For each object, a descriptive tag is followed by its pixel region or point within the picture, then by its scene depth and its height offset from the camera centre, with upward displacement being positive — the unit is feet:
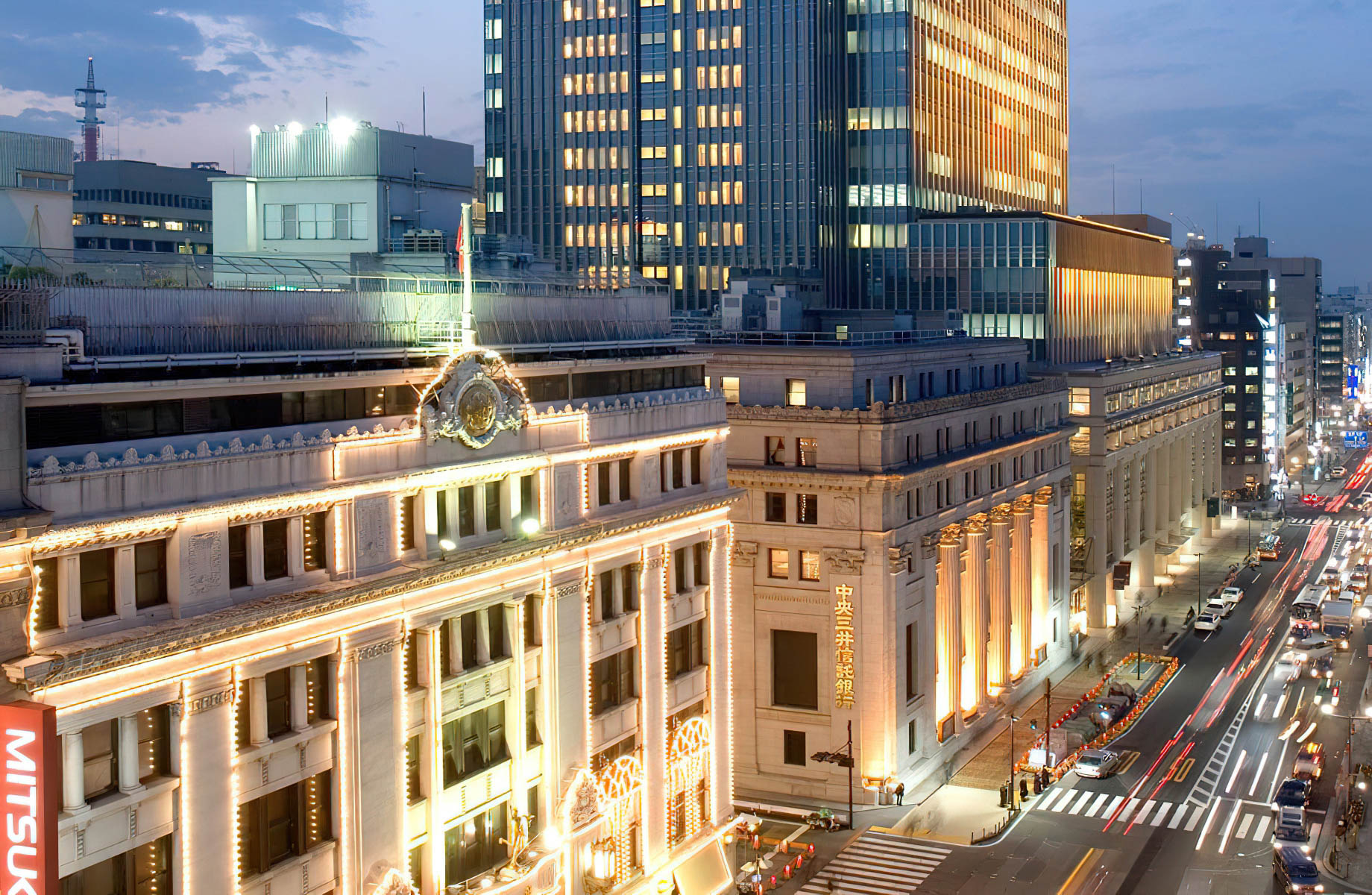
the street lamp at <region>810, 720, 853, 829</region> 287.69 -71.51
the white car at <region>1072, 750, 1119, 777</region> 332.19 -83.00
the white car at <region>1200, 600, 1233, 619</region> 493.36 -75.02
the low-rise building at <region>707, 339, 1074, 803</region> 310.45 -39.14
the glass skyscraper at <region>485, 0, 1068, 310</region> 578.66 +88.26
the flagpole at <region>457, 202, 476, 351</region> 180.65 +12.24
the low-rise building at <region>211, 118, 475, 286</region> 250.98 +27.99
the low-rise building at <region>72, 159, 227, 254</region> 579.48 +61.58
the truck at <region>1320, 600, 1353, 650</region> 460.55 -74.49
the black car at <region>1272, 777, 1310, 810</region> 296.71 -80.32
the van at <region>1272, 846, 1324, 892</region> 256.11 -82.43
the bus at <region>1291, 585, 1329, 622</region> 483.10 -74.34
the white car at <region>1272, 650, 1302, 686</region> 425.28 -82.04
